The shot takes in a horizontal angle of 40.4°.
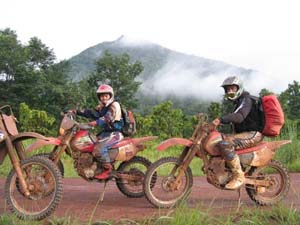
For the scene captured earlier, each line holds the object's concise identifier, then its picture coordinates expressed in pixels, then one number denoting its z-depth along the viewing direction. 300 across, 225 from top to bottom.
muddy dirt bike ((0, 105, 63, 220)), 4.55
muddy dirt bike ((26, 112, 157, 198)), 5.13
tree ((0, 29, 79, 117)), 36.71
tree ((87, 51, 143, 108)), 43.03
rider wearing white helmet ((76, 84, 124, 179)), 5.26
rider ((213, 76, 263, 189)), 5.01
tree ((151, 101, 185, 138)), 28.25
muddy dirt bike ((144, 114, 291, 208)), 5.05
